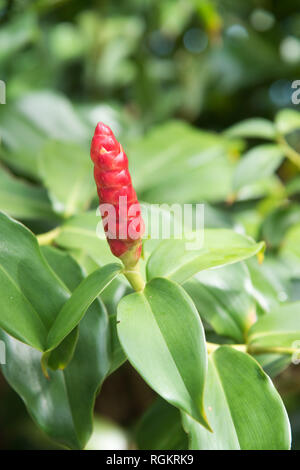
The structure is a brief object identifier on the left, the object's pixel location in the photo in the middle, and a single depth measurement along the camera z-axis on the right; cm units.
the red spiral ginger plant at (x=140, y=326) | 40
